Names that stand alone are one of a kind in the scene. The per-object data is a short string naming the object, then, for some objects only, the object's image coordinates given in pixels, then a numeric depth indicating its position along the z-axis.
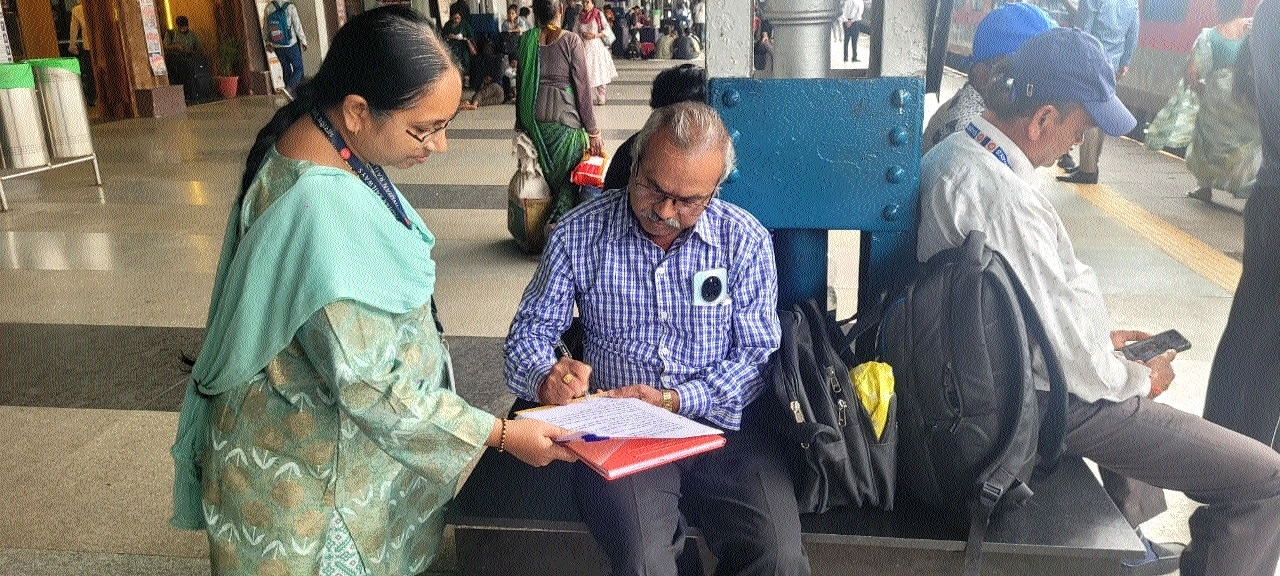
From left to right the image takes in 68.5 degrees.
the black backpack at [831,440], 1.80
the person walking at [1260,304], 2.31
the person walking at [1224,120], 5.50
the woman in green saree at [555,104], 4.84
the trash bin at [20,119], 6.70
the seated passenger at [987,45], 2.84
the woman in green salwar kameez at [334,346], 1.35
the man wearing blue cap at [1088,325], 1.90
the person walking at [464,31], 13.85
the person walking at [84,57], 13.01
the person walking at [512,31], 13.26
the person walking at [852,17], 17.69
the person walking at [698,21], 25.05
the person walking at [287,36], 13.21
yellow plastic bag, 1.84
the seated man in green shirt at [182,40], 14.52
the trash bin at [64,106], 7.19
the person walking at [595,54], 10.59
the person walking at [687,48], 22.73
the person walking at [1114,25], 5.51
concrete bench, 1.80
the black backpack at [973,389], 1.75
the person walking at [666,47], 23.83
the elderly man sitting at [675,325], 1.83
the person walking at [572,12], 12.59
